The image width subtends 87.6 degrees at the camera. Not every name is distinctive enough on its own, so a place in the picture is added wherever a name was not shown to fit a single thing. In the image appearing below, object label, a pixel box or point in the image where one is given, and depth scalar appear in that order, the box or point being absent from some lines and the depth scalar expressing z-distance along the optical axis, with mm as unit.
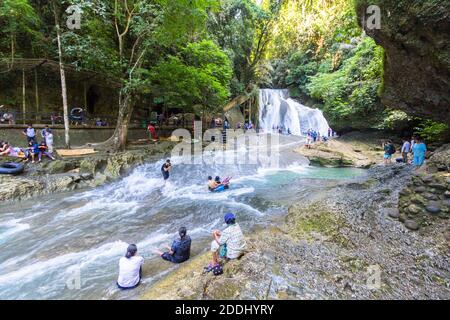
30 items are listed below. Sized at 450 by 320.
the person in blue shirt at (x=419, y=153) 8805
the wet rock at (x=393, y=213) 5678
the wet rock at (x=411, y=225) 5102
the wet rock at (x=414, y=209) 5212
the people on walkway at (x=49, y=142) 11789
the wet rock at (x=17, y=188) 8961
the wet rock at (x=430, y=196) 5059
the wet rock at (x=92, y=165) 11500
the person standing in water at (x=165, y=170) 11383
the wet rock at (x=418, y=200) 5172
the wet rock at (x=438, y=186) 4959
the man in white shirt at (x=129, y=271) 4180
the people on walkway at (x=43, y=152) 11119
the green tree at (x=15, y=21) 11398
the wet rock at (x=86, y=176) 11085
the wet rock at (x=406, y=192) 5563
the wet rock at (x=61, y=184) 10117
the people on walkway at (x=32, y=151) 10964
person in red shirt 17662
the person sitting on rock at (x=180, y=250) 4988
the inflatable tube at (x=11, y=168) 9703
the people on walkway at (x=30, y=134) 11305
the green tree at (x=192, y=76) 15766
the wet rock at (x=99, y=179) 11073
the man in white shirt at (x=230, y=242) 4355
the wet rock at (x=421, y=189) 5273
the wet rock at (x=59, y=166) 10859
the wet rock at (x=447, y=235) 4512
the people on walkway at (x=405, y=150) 12305
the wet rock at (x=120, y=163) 11904
